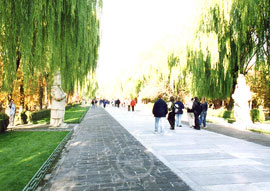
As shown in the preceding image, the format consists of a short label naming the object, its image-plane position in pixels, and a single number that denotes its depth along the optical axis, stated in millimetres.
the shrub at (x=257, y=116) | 16766
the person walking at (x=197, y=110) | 11992
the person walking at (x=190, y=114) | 12630
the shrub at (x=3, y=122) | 10719
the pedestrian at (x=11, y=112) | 13207
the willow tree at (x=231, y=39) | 11859
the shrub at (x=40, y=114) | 15525
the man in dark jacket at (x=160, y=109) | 10164
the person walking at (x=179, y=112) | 13102
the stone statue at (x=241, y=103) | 13176
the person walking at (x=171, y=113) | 11406
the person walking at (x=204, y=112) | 13094
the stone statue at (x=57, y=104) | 12164
